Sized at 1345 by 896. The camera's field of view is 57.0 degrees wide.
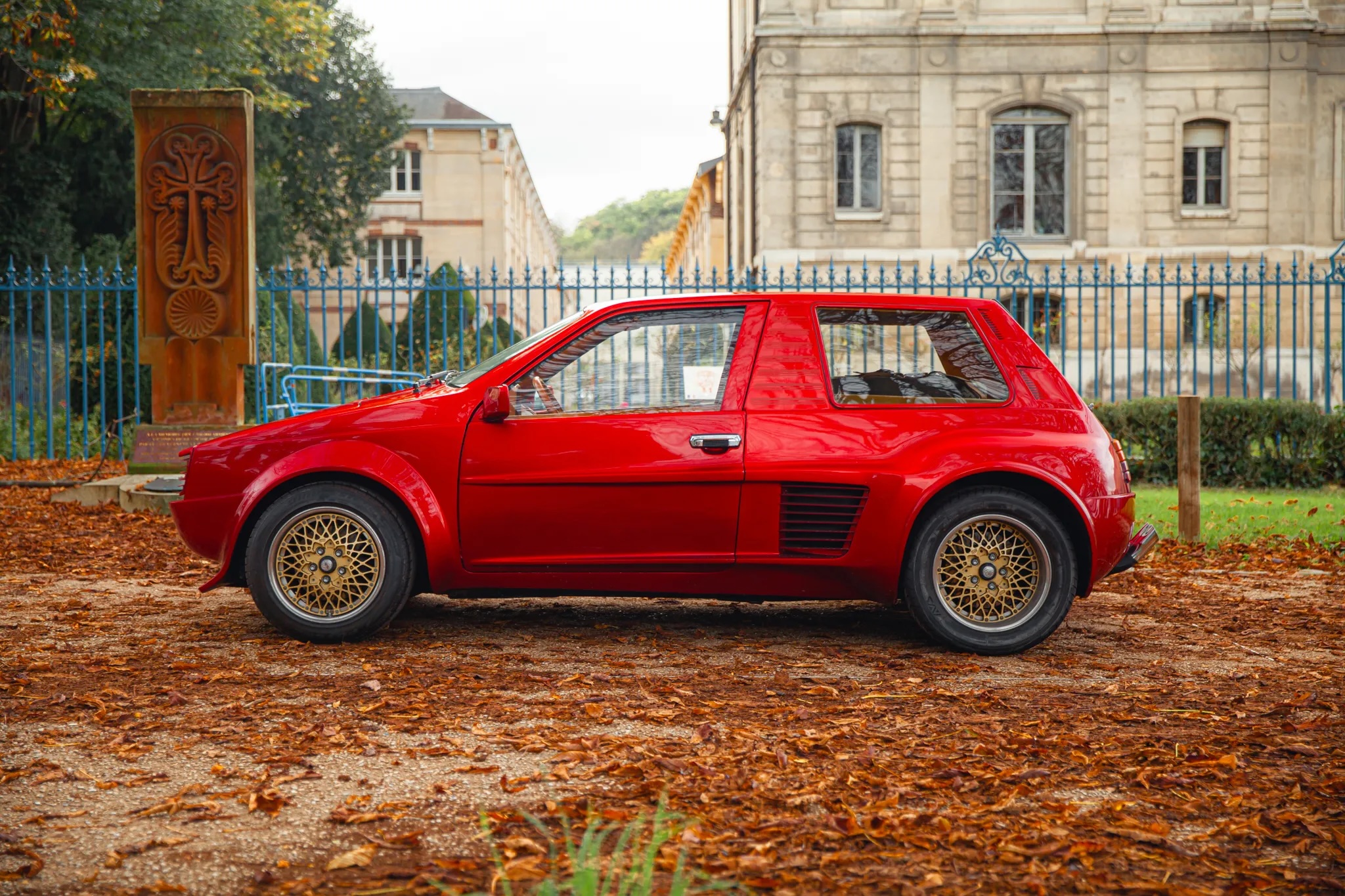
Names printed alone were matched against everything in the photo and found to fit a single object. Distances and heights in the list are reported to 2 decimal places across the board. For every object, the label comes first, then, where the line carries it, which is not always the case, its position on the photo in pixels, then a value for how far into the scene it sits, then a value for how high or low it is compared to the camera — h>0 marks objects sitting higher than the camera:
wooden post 9.03 -0.44
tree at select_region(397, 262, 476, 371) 26.72 +1.88
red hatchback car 5.54 -0.40
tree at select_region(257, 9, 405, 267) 30.06 +6.57
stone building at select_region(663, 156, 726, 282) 49.34 +8.50
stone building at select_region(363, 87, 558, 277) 46.75 +7.93
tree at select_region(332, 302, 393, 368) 28.81 +1.63
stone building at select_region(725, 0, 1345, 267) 24.92 +5.96
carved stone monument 11.20 +1.41
